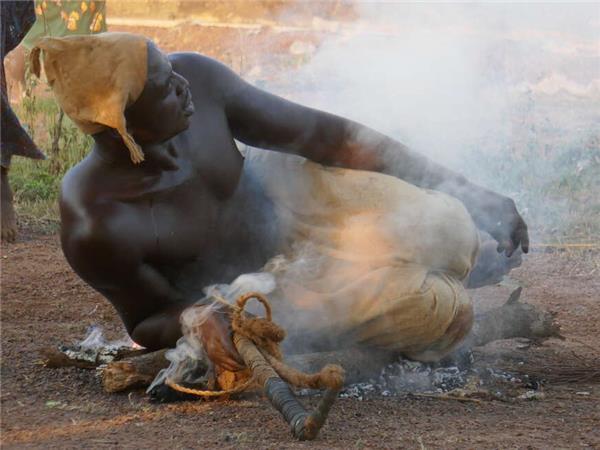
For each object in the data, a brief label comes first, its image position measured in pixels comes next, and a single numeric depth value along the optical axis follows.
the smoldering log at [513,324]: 6.57
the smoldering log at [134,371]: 5.82
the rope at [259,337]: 5.01
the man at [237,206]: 5.20
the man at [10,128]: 10.74
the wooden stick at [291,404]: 4.61
